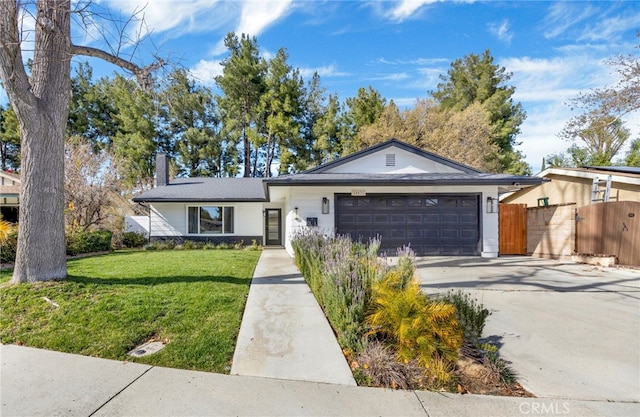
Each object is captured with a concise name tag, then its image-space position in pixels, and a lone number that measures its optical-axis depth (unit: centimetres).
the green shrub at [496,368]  288
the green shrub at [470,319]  342
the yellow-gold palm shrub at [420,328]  288
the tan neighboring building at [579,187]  1002
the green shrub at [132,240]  1421
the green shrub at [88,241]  1034
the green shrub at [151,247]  1336
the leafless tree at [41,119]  484
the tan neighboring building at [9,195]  1627
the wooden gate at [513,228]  1166
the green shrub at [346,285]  334
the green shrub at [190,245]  1374
